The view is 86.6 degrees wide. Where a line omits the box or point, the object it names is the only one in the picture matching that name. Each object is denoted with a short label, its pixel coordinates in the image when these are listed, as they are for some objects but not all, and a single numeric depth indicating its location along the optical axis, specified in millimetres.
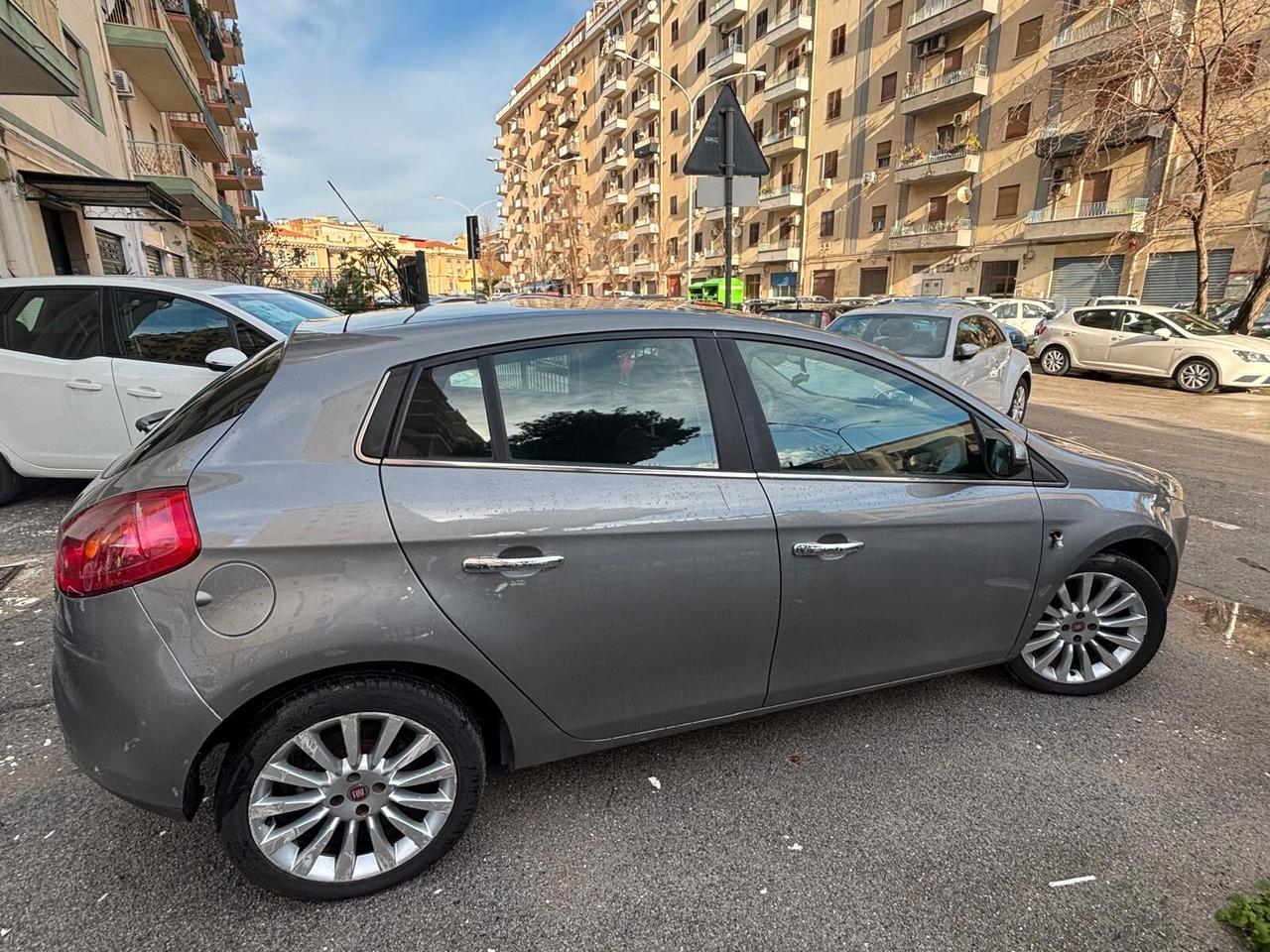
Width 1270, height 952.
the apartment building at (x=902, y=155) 24641
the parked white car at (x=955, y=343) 7441
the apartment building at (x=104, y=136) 9164
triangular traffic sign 4934
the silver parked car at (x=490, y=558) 1653
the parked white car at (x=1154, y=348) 11602
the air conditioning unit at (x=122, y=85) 15016
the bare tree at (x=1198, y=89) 13945
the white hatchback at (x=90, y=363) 4617
